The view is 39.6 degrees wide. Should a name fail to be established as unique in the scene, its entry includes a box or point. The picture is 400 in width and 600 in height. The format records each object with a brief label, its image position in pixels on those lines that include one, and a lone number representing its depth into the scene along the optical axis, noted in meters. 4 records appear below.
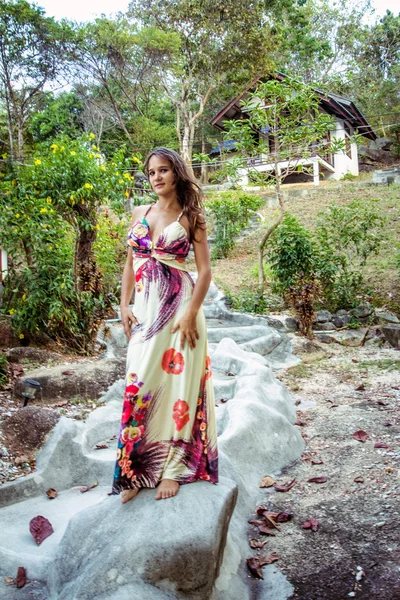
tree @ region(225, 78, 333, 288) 10.53
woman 2.50
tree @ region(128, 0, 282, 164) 18.80
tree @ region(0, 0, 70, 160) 17.17
